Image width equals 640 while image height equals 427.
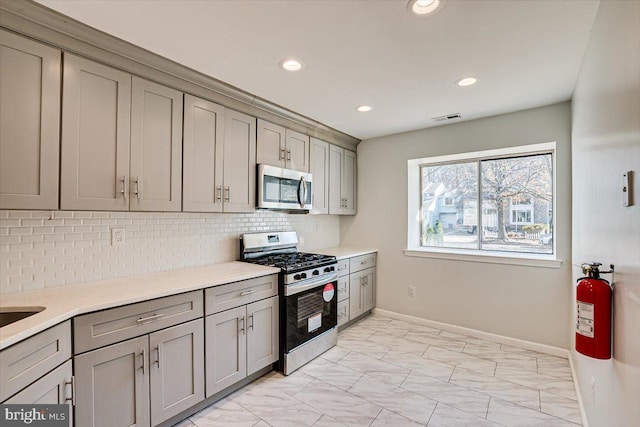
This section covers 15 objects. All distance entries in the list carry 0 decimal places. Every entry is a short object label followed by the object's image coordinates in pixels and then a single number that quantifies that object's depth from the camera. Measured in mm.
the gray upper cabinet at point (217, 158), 2361
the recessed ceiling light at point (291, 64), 2129
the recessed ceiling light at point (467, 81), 2391
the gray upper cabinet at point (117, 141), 1760
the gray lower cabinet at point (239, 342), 2141
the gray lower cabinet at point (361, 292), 3723
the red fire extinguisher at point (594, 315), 1296
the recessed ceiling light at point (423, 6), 1543
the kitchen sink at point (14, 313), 1525
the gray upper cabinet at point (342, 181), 3918
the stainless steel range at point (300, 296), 2639
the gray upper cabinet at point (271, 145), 2918
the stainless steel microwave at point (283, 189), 2877
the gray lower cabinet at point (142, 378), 1562
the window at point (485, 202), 3264
